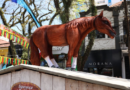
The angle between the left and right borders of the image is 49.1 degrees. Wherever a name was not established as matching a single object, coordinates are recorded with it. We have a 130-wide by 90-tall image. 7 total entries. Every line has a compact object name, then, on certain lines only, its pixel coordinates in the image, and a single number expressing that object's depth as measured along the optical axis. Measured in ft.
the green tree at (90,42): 22.77
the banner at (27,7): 17.88
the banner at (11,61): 22.61
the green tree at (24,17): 36.23
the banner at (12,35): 18.99
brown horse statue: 9.79
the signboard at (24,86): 7.18
